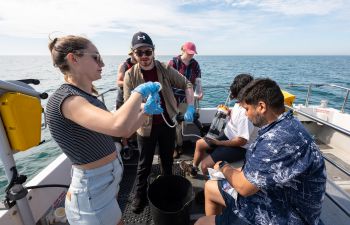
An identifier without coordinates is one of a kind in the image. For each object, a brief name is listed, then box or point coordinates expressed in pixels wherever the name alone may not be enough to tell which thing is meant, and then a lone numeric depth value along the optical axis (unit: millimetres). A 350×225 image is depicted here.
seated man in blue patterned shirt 1426
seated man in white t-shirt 2773
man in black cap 2529
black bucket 2574
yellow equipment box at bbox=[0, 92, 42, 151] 1536
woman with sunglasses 1174
